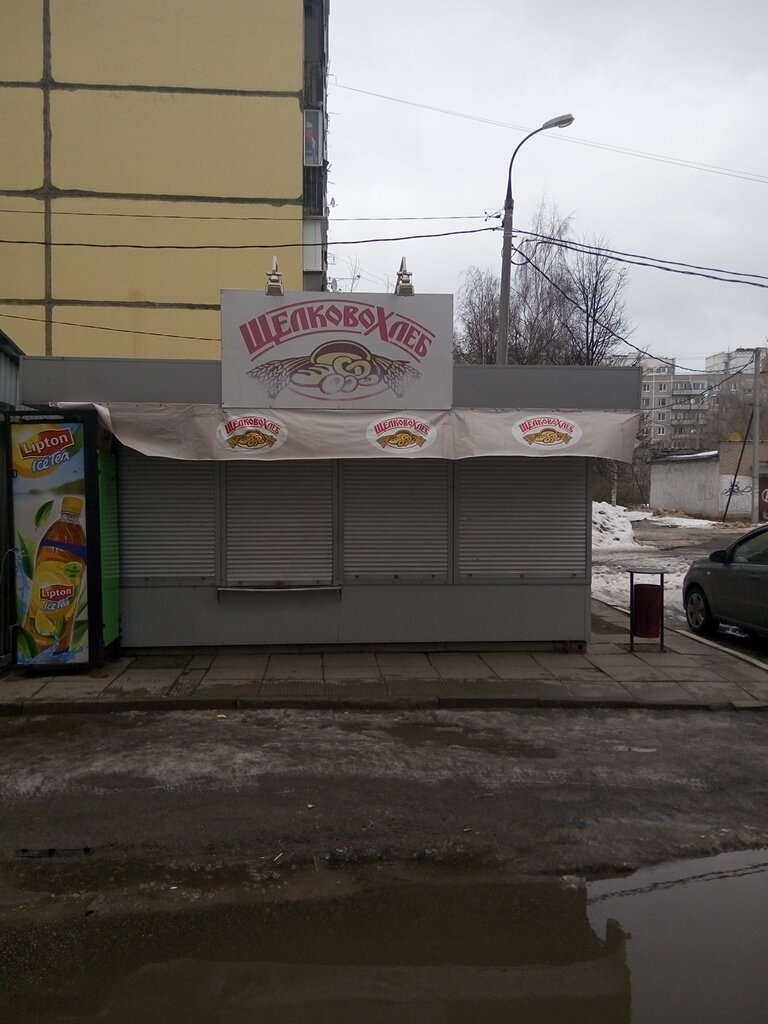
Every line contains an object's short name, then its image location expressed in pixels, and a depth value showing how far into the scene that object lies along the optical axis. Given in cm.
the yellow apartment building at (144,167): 1853
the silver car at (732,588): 1077
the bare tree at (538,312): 2961
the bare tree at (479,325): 3028
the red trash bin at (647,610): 1005
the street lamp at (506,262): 1460
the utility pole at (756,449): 3784
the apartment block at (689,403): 8431
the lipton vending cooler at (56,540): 866
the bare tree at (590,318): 2948
